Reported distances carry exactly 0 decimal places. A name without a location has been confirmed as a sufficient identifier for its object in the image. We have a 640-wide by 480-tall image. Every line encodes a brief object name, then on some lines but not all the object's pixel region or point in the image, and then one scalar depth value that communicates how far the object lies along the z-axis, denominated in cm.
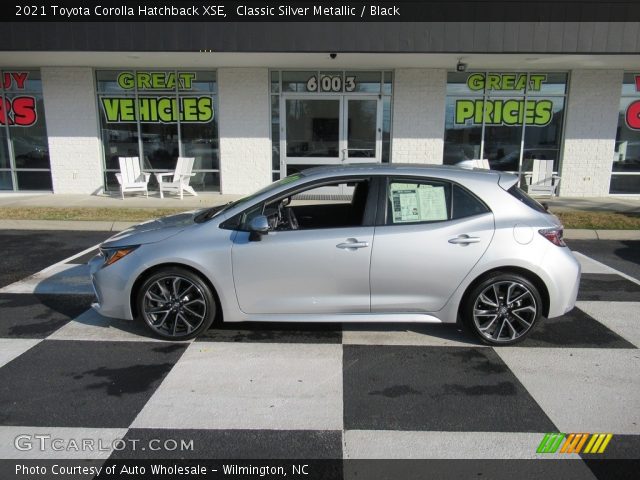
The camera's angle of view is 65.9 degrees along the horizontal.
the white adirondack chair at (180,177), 1276
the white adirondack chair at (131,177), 1267
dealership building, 1288
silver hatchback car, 424
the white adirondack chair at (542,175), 1312
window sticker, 436
